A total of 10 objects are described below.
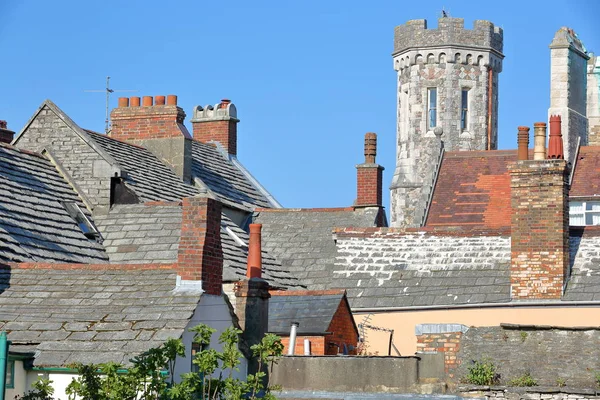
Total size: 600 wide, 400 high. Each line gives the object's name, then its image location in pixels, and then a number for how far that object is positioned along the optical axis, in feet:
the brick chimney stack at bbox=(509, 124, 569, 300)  97.91
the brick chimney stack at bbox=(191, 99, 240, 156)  136.26
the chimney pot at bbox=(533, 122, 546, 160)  107.45
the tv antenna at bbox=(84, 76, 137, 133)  150.97
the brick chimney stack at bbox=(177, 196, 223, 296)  69.46
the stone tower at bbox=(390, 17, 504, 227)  261.85
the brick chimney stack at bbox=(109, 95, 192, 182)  117.39
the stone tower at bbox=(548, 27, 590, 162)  219.20
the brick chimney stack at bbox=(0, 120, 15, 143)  119.85
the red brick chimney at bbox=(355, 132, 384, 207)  121.57
